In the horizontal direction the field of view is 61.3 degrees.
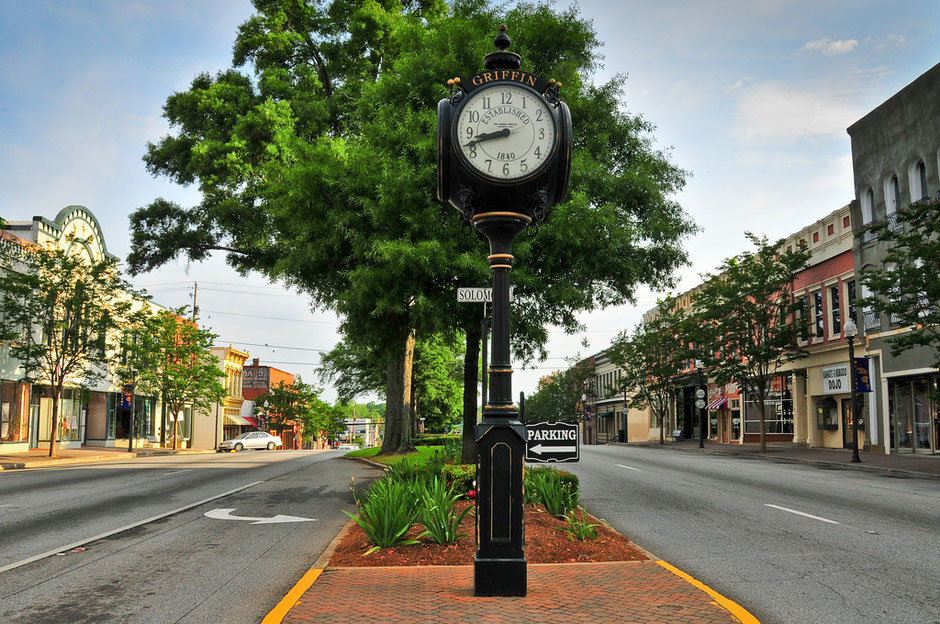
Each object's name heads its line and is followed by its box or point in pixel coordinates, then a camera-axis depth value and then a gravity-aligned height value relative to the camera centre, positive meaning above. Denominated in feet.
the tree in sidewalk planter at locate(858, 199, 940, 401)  65.57 +10.91
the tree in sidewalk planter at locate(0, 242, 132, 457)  95.14 +11.93
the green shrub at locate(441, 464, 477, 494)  36.24 -3.32
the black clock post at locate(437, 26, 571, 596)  21.02 +6.69
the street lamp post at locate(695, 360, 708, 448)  147.95 +1.33
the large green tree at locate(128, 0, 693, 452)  46.78 +12.35
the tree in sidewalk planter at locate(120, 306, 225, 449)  138.41 +7.51
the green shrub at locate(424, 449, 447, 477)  42.13 -3.53
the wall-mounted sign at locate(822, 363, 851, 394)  114.32 +4.00
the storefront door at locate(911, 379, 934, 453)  96.07 -1.01
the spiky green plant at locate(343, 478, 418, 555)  26.08 -3.76
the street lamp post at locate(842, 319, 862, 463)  84.99 +4.38
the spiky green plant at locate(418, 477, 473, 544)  26.48 -3.82
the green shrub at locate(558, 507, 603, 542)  27.86 -4.43
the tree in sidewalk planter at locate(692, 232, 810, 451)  112.06 +13.18
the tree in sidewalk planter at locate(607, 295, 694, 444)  161.79 +10.46
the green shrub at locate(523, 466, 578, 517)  33.24 -3.71
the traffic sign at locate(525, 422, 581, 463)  22.44 -1.05
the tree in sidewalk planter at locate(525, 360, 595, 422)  260.21 +2.79
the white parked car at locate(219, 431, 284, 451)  176.76 -8.63
